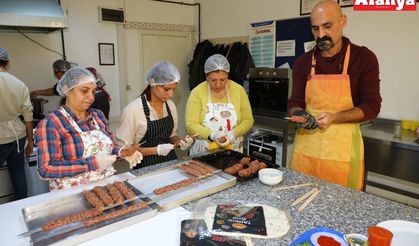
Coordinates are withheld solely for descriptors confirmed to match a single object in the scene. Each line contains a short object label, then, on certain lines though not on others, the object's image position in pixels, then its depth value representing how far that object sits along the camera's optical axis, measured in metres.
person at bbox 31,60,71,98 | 3.48
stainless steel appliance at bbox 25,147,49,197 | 3.37
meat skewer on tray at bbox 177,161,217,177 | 1.69
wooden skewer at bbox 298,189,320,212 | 1.38
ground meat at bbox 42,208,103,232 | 1.17
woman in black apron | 2.19
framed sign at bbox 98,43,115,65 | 4.47
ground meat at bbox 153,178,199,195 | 1.49
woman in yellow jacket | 2.52
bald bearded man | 1.88
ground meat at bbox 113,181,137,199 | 1.42
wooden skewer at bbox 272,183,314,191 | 1.59
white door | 5.00
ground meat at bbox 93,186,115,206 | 1.35
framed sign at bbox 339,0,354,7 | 3.44
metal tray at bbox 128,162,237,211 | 1.43
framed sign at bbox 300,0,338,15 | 3.76
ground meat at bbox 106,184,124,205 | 1.37
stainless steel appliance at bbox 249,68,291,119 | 3.67
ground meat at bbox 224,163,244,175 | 1.74
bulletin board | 3.90
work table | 1.17
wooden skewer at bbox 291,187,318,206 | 1.43
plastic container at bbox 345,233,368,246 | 1.07
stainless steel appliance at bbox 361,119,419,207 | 2.74
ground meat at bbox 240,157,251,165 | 1.89
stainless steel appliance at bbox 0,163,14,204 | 3.25
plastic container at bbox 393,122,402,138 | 2.96
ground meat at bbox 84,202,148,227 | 1.21
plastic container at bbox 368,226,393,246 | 0.93
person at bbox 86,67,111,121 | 3.49
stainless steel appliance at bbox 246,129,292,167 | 3.58
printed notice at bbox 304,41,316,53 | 3.84
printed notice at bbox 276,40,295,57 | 4.09
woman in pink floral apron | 1.59
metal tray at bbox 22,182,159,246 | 1.12
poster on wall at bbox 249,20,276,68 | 4.32
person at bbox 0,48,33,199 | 2.95
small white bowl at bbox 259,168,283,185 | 1.62
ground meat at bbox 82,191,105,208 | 1.34
